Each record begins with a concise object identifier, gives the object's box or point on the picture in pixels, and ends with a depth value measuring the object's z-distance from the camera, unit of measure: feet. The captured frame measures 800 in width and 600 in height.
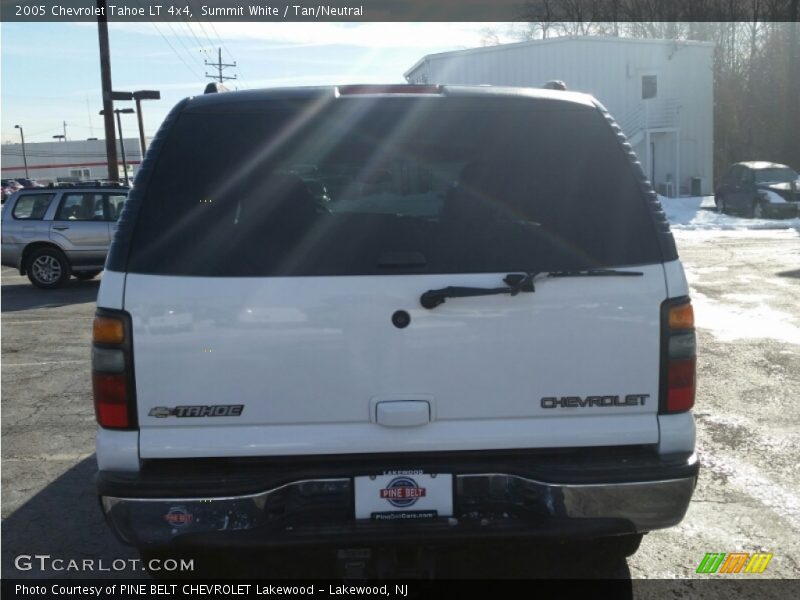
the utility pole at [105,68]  72.54
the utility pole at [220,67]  214.48
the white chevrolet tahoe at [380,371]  9.48
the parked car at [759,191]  79.00
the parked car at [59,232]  49.29
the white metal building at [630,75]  117.50
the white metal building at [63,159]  280.10
